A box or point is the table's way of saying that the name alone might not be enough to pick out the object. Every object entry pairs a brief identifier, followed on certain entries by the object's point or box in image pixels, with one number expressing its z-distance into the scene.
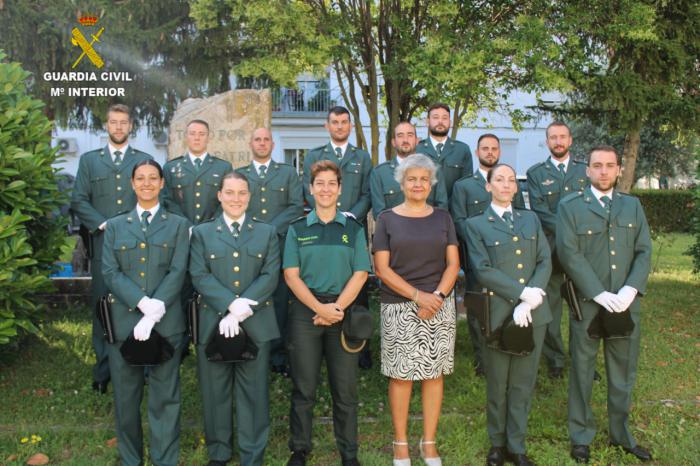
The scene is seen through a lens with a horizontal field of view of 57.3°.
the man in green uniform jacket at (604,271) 4.20
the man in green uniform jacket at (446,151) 5.66
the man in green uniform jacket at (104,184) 5.29
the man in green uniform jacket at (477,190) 5.32
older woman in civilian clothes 3.97
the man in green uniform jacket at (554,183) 5.46
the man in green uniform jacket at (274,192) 5.48
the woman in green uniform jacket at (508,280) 4.03
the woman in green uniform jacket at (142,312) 3.92
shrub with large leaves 4.60
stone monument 7.62
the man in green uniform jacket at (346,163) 5.56
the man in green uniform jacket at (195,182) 5.32
